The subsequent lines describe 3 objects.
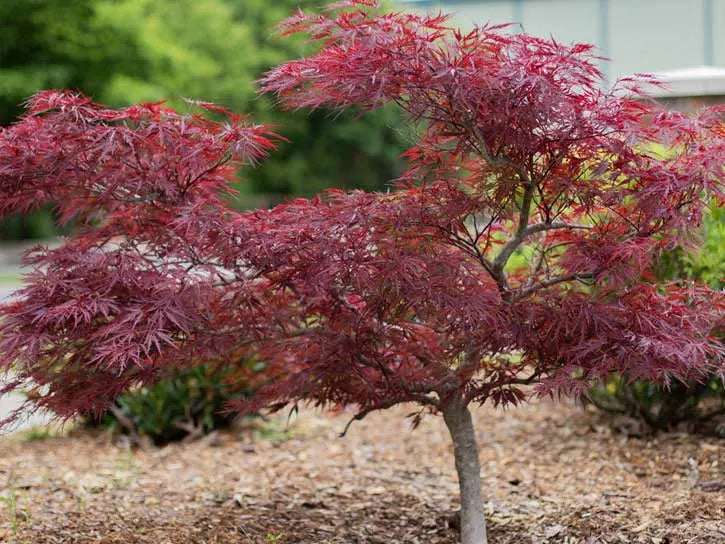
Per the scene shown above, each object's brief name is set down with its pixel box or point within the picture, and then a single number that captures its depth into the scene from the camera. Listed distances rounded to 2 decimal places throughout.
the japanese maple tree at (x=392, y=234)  2.80
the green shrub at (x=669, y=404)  4.98
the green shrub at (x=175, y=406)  5.61
